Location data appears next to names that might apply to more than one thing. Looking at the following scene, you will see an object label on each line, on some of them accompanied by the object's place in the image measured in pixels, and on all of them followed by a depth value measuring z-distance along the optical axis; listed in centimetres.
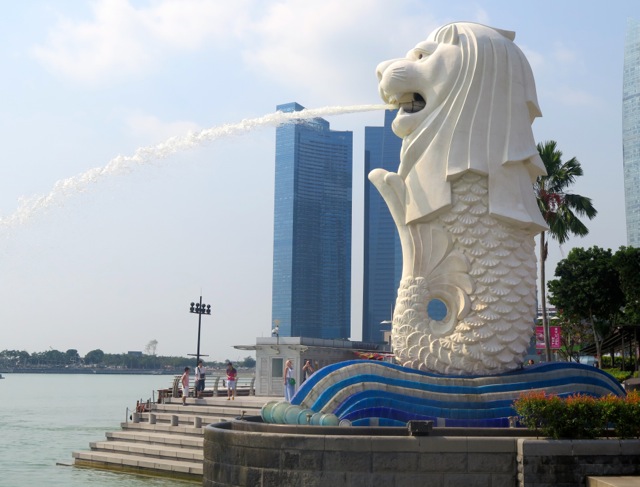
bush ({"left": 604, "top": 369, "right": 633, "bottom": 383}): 2959
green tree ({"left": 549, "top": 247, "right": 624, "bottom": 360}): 3228
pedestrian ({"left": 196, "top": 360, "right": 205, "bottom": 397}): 2605
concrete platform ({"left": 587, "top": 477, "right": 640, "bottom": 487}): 970
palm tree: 2633
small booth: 2700
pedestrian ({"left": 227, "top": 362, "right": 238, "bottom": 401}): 2579
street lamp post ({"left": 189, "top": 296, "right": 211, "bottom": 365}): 3372
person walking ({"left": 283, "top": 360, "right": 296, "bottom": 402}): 1878
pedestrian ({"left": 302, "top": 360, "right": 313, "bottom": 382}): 2452
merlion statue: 1433
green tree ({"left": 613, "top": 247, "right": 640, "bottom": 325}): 2908
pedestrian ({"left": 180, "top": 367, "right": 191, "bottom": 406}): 2453
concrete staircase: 1789
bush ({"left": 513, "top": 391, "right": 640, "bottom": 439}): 1075
